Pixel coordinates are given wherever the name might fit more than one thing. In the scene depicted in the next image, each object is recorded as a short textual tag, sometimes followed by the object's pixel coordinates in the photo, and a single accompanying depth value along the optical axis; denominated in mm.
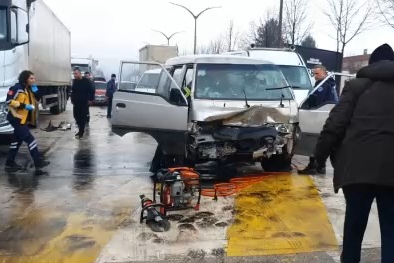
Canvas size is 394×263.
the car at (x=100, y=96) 29656
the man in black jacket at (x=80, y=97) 13070
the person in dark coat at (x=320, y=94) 7898
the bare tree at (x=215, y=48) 50781
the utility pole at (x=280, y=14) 21561
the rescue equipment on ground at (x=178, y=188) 5680
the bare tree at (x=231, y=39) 42356
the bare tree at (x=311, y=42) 46562
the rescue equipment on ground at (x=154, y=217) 5195
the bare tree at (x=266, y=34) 32156
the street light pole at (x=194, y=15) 32225
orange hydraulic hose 6675
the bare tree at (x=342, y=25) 27531
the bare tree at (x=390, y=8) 21081
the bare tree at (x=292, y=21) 31609
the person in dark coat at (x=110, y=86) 19270
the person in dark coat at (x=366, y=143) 3350
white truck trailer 9750
